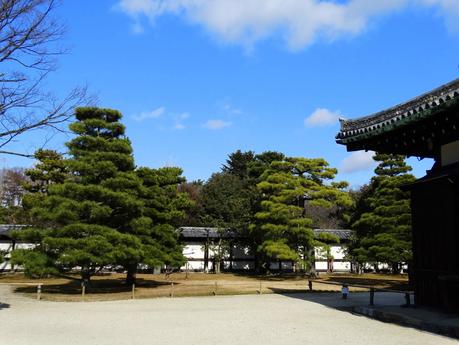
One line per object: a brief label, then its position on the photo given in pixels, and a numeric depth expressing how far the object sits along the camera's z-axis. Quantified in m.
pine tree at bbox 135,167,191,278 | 20.19
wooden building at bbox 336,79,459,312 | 8.80
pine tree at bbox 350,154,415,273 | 24.42
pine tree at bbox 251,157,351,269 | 26.30
